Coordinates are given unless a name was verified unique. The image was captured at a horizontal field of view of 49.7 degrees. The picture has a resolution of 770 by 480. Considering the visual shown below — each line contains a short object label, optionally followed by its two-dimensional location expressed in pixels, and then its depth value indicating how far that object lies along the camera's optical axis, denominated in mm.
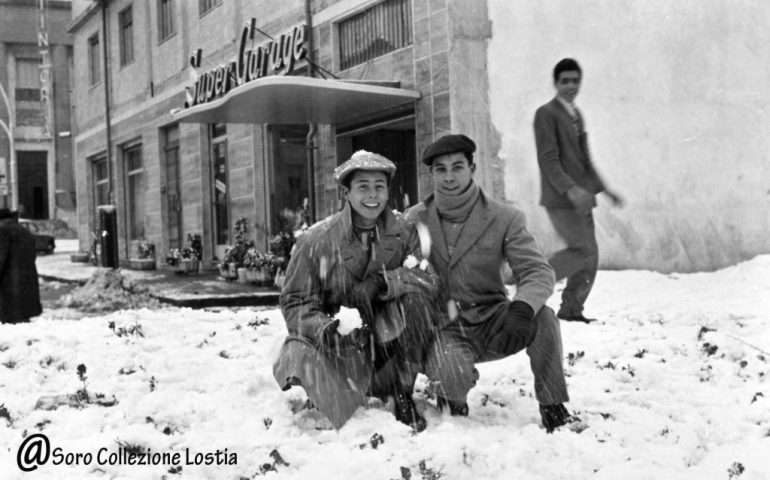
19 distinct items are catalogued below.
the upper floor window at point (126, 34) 21141
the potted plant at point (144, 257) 19406
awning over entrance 10742
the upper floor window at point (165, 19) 18734
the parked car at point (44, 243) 31562
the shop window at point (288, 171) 14969
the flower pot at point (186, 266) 16719
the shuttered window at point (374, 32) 11594
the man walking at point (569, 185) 6559
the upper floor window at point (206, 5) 16650
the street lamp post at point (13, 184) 32866
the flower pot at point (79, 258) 25378
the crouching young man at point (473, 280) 3908
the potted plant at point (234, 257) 14367
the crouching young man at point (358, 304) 3936
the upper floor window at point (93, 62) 24859
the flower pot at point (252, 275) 13477
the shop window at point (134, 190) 21859
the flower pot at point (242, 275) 13722
